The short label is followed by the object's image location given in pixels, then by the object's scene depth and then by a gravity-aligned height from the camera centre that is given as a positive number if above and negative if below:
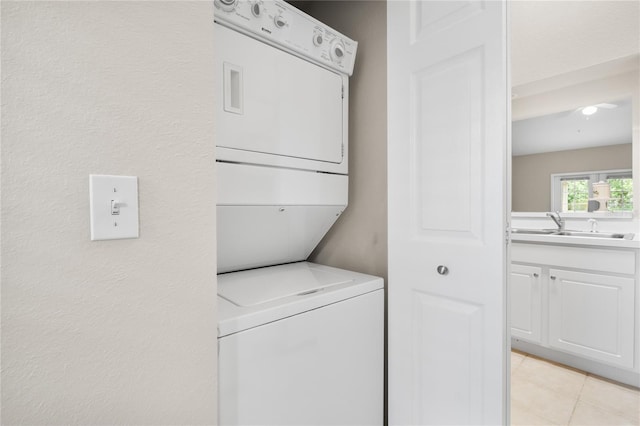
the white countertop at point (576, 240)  2.12 -0.24
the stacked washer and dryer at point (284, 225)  1.05 -0.08
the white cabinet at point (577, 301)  2.15 -0.68
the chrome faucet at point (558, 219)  2.94 -0.10
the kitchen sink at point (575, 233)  2.56 -0.22
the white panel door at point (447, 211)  1.18 -0.01
